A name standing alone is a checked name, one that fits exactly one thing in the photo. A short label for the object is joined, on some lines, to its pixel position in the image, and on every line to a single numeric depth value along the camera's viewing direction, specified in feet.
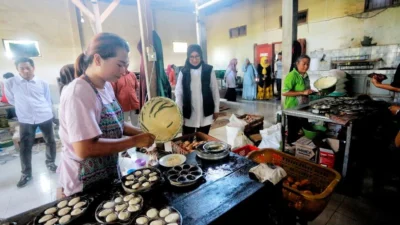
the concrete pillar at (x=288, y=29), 12.59
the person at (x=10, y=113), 17.52
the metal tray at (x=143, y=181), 3.30
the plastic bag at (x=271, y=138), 10.09
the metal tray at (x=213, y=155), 4.39
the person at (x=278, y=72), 24.33
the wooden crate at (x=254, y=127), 11.01
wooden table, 2.83
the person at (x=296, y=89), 9.30
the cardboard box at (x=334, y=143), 7.93
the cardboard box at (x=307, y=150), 8.10
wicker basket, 4.84
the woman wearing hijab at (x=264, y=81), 25.71
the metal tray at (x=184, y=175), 3.44
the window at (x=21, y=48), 20.80
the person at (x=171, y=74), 25.20
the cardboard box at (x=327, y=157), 7.80
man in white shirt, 9.12
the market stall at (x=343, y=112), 7.06
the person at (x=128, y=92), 11.23
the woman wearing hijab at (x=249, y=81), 25.62
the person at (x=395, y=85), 8.18
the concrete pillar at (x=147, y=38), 8.02
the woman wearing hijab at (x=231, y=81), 25.30
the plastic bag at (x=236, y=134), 9.63
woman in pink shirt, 3.03
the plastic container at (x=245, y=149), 7.64
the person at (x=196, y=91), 8.16
